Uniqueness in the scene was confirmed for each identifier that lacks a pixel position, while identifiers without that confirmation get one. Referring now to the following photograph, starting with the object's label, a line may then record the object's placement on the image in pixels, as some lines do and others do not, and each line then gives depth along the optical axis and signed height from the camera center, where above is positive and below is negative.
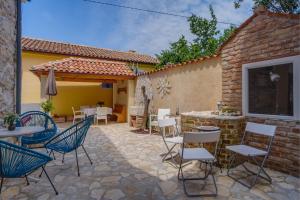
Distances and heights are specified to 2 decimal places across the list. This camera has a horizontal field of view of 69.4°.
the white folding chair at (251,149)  3.44 -0.81
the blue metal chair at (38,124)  4.46 -0.55
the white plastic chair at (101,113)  10.34 -0.60
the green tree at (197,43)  14.57 +4.15
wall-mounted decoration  8.14 +0.55
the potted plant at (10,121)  3.33 -0.33
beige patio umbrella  7.86 +0.54
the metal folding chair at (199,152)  3.09 -0.83
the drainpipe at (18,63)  4.70 +0.81
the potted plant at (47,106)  6.69 -0.18
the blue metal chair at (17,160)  2.48 -0.74
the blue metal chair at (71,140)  3.78 -0.72
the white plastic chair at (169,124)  4.32 -0.53
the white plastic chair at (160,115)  7.52 -0.49
